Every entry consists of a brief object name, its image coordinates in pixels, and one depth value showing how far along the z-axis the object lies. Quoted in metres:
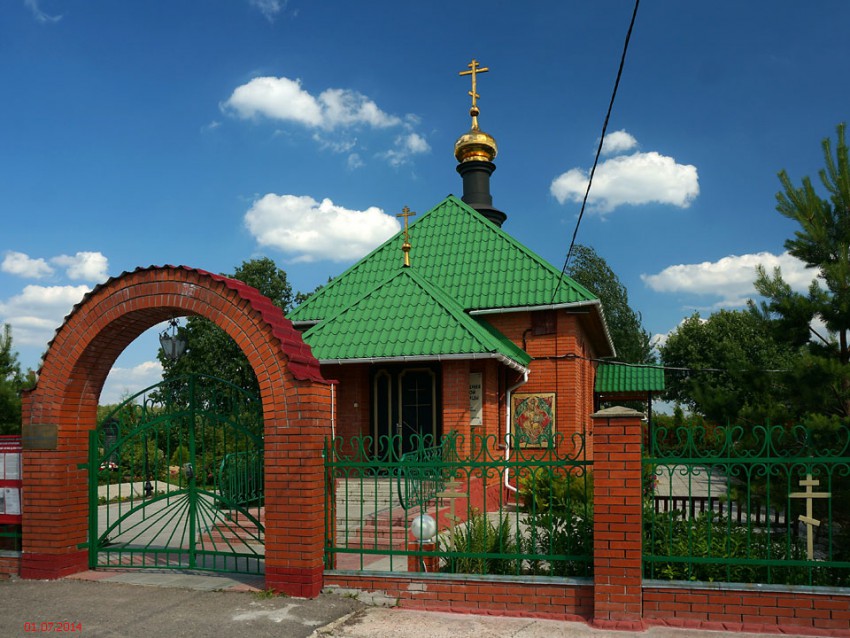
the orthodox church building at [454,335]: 12.15
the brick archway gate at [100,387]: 6.47
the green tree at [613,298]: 37.22
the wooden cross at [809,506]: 5.55
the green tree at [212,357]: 29.61
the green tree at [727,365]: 7.55
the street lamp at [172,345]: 10.05
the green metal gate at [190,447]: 7.28
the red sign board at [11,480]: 7.53
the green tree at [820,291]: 6.91
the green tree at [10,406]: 12.48
